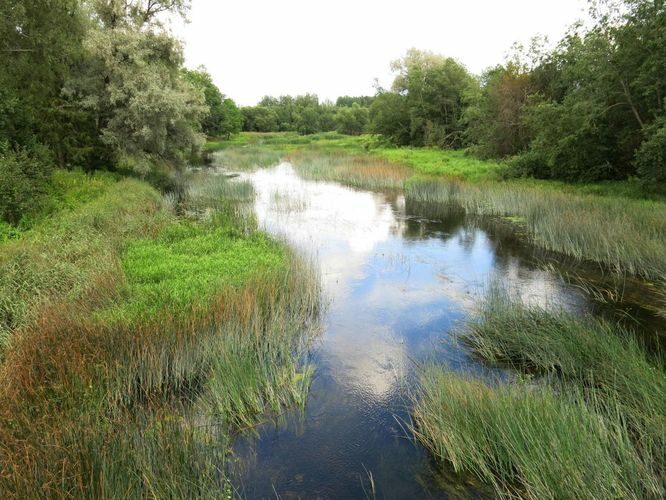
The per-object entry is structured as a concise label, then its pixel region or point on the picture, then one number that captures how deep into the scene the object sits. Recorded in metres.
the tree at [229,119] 64.36
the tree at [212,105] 61.07
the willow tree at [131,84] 18.88
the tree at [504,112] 26.03
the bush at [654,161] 13.27
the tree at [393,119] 48.62
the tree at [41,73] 13.68
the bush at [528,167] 21.58
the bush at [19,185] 10.96
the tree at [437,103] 43.22
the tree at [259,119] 95.50
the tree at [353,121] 78.25
